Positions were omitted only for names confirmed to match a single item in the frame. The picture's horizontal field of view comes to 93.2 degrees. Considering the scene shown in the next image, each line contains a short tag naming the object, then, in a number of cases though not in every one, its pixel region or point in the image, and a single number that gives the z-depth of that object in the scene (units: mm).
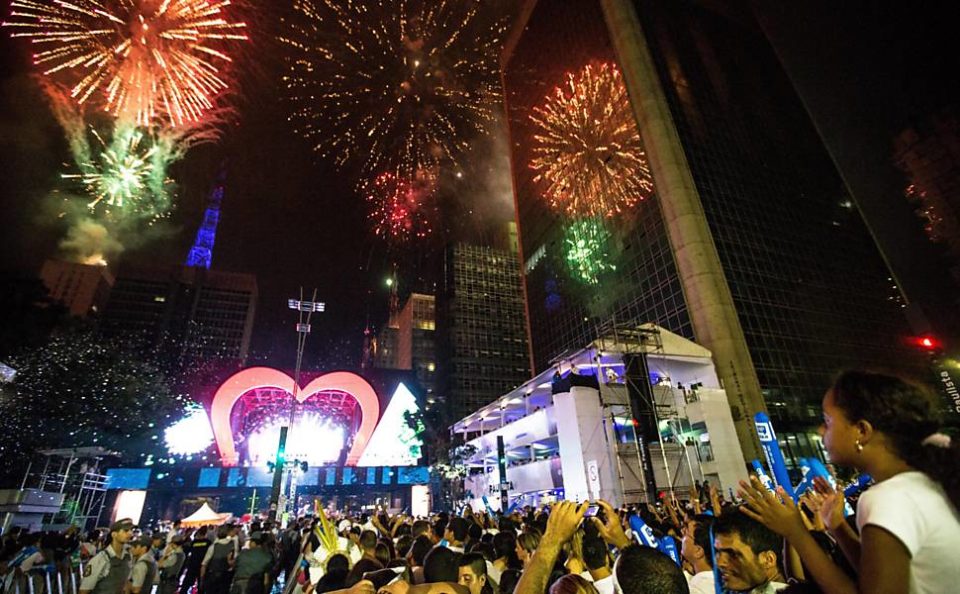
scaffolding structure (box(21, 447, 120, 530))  22453
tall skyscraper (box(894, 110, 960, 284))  46688
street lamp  22328
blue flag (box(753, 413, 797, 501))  13898
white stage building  23938
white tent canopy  27734
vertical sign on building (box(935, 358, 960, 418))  32144
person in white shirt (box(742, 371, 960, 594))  1653
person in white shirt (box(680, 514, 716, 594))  3754
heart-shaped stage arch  32656
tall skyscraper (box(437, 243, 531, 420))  76812
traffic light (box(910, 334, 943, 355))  28856
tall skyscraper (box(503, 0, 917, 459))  38438
